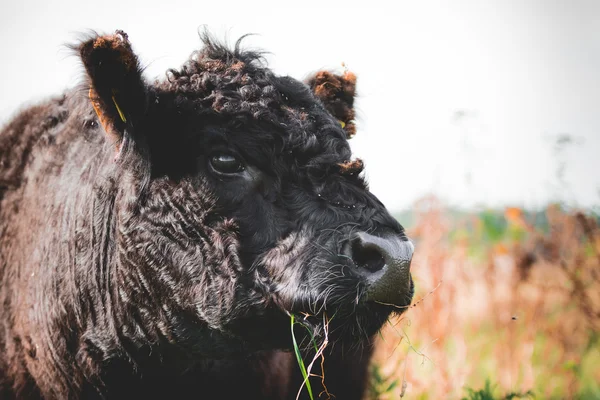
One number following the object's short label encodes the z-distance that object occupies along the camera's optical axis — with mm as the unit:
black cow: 2811
